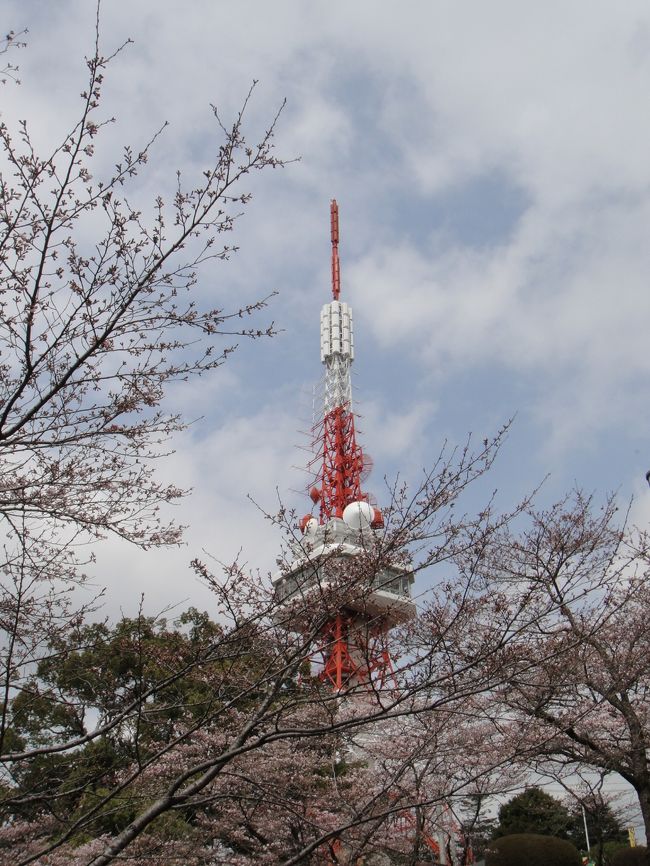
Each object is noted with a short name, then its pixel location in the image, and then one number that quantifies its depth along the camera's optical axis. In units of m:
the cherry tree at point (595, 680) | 9.15
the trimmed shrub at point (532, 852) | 12.24
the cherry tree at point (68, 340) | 4.34
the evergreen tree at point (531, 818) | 25.86
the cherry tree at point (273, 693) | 4.37
